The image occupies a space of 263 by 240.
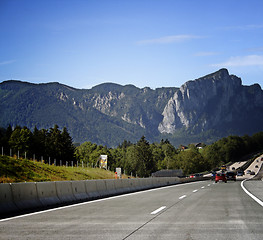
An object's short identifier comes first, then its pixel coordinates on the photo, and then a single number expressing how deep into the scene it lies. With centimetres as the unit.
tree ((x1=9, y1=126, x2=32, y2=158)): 11839
